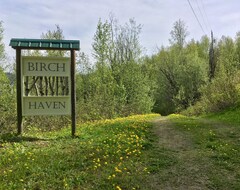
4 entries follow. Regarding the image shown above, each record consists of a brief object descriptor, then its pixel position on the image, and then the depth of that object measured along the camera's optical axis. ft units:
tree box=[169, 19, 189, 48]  149.52
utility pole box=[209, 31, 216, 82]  109.81
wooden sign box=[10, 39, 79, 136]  26.17
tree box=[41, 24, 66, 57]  82.77
